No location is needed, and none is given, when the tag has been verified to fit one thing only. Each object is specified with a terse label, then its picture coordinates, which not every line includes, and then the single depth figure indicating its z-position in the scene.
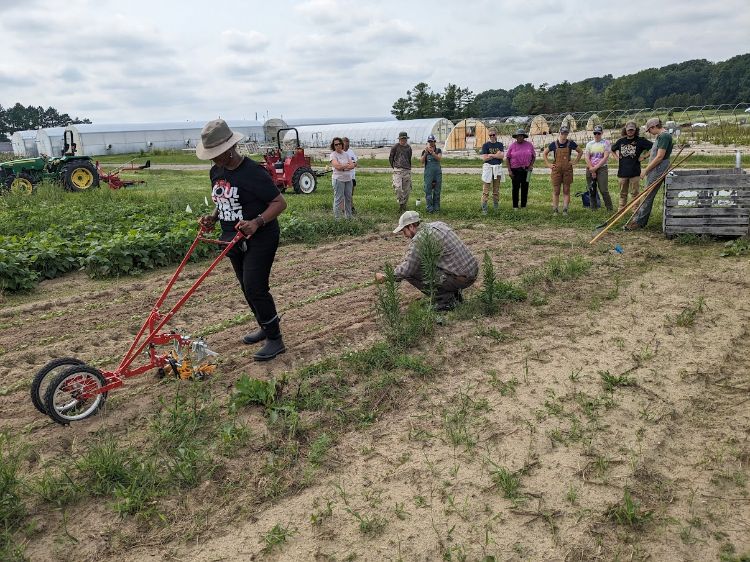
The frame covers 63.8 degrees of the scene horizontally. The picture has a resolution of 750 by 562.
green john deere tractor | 18.94
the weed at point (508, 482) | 3.41
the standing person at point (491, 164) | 11.89
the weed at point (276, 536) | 3.14
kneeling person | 5.88
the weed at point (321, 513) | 3.29
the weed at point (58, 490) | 3.50
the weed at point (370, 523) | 3.21
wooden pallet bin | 8.99
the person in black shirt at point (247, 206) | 4.79
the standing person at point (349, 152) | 11.88
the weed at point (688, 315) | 5.73
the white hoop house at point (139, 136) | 47.94
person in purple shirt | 11.77
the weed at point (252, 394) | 4.43
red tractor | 17.56
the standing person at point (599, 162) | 11.30
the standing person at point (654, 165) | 9.77
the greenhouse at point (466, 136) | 33.56
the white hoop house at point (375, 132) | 37.94
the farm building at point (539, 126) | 31.77
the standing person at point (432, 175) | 12.17
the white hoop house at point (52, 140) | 49.34
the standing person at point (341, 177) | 11.67
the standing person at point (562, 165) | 11.12
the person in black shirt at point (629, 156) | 10.47
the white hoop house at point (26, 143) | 53.97
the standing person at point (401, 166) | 12.52
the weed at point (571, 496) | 3.36
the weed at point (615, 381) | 4.57
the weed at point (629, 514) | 3.18
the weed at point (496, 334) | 5.55
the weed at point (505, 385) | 4.54
